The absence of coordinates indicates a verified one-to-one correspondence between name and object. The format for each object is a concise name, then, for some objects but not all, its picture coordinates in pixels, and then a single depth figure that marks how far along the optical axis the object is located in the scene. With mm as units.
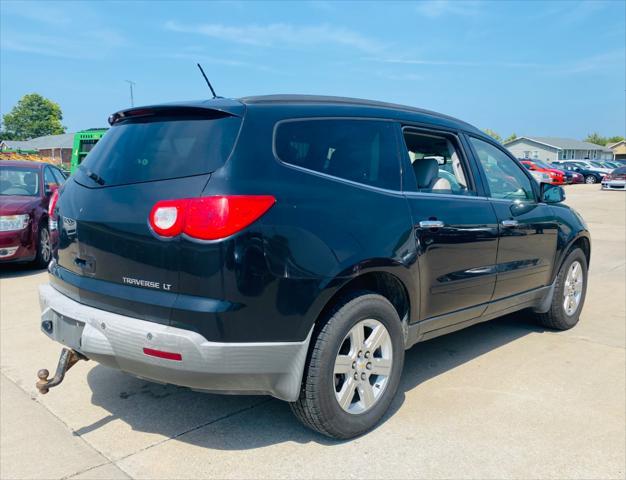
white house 72250
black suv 2543
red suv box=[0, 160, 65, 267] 7359
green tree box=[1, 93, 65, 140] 91000
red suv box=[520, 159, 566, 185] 31500
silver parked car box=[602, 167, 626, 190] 29328
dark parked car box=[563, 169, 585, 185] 36969
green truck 18436
